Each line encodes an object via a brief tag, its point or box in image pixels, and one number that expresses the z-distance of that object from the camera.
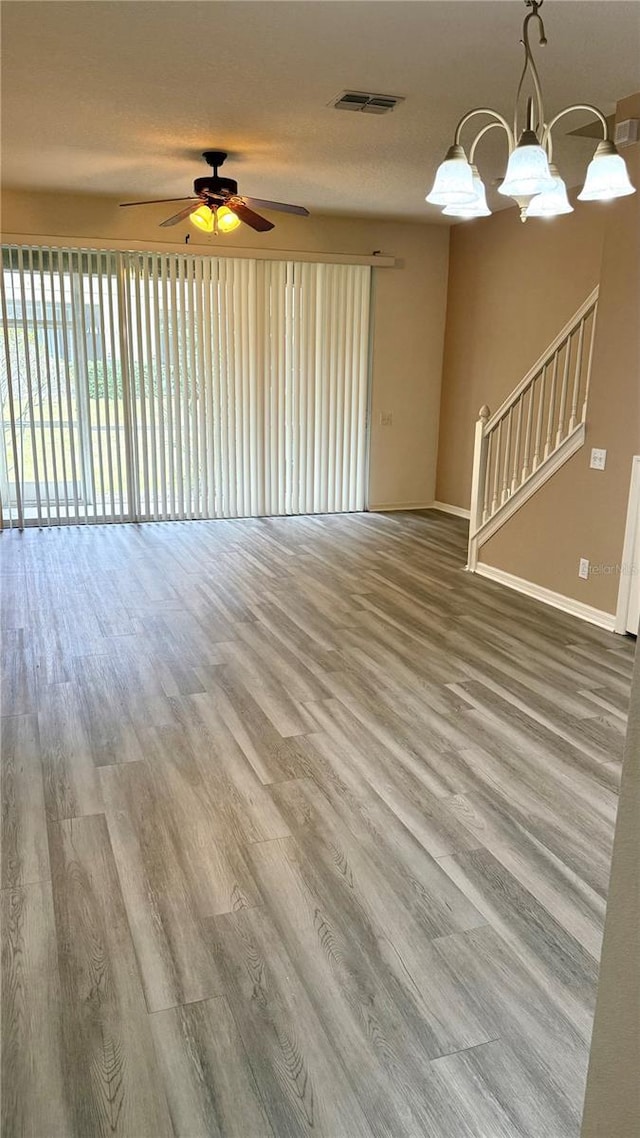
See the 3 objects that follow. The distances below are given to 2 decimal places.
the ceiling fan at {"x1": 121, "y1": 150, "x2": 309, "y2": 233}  5.10
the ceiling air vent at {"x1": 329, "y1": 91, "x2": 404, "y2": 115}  4.25
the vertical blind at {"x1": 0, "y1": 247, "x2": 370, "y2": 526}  7.04
